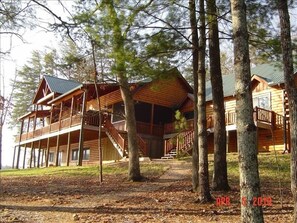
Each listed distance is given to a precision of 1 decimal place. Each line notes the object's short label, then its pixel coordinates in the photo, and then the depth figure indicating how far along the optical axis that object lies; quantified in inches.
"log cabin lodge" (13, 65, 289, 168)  817.5
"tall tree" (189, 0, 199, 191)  385.1
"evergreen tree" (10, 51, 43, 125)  1946.2
